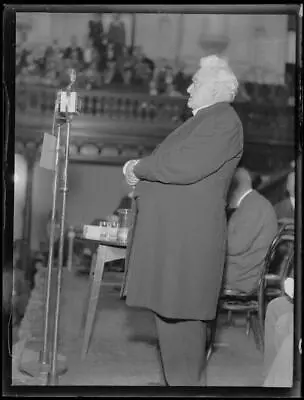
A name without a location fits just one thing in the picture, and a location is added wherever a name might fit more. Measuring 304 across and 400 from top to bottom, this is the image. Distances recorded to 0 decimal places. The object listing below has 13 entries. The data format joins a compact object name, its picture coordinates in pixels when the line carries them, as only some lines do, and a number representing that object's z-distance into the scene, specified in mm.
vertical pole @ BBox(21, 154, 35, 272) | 6846
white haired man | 2488
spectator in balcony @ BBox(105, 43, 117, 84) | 8335
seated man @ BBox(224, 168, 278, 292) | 3453
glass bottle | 3411
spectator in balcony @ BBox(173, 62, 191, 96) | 8367
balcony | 7988
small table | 3375
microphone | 2812
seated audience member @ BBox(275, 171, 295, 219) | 4449
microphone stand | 2754
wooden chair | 3129
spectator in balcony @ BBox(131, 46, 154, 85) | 8094
